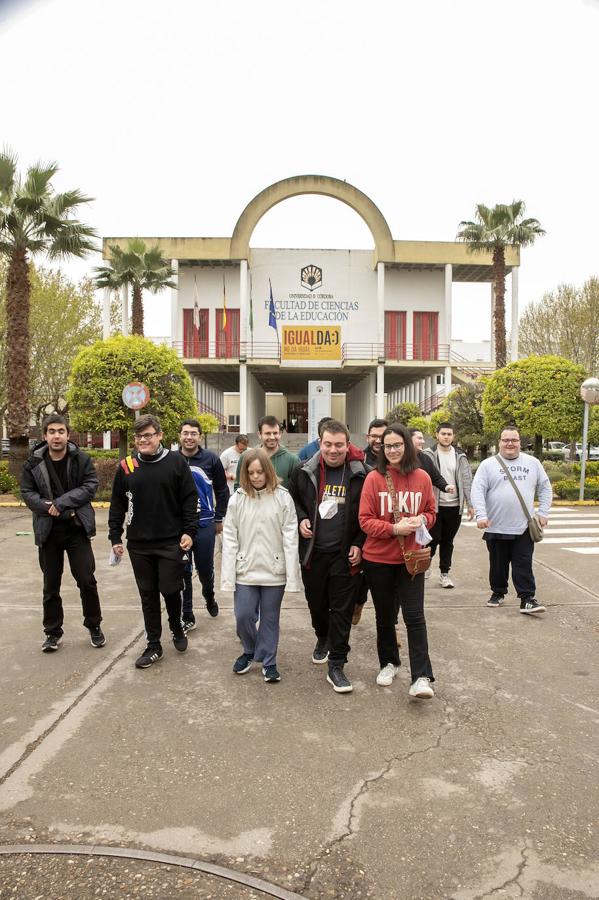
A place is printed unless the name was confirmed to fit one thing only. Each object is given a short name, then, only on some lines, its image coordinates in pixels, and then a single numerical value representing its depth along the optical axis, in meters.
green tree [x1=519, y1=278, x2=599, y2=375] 33.12
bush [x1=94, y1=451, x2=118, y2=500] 16.27
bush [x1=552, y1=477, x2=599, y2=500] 16.97
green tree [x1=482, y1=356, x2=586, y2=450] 18.12
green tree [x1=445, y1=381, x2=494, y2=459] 24.05
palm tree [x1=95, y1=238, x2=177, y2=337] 25.17
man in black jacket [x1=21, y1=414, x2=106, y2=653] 4.88
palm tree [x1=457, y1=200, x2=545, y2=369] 26.47
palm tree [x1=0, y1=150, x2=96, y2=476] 17.20
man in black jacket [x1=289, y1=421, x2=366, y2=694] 4.22
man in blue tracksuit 5.59
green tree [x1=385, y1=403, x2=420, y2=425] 28.91
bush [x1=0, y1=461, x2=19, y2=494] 17.05
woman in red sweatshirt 4.00
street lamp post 16.47
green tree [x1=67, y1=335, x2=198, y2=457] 16.33
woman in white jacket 4.29
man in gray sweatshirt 5.96
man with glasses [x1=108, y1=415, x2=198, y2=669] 4.61
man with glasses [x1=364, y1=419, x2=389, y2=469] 5.41
